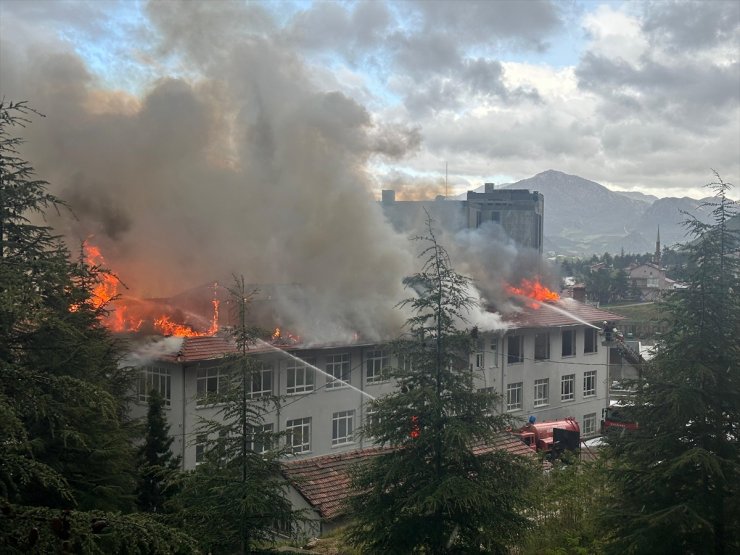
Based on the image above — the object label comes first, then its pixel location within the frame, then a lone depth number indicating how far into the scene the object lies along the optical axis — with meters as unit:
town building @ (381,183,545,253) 71.44
